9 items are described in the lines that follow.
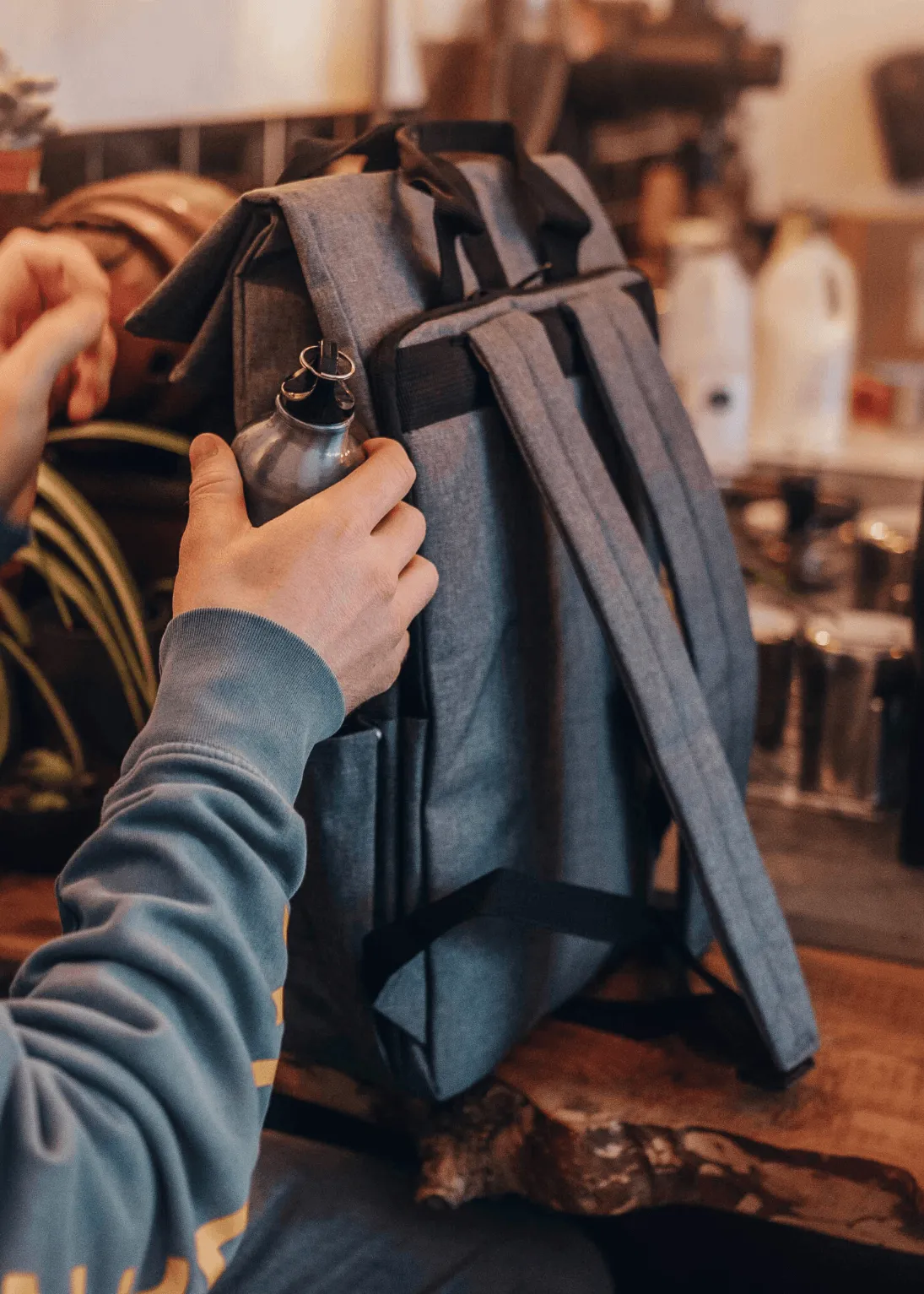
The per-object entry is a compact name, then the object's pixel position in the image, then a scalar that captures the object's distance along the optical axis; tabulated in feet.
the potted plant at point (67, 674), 3.17
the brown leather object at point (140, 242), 3.08
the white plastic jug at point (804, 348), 7.14
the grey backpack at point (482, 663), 2.43
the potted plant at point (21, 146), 3.46
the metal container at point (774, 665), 3.98
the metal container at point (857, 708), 3.68
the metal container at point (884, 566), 4.63
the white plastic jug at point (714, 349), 6.54
